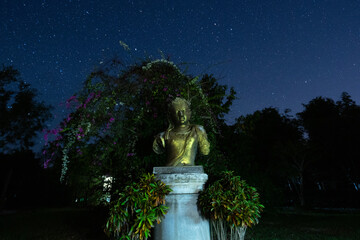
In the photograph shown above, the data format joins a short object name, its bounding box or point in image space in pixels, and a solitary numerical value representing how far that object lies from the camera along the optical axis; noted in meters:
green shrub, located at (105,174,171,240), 3.60
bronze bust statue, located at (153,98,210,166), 4.56
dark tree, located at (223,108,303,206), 8.34
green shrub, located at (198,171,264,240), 3.75
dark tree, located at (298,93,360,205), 21.98
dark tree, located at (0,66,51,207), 20.45
